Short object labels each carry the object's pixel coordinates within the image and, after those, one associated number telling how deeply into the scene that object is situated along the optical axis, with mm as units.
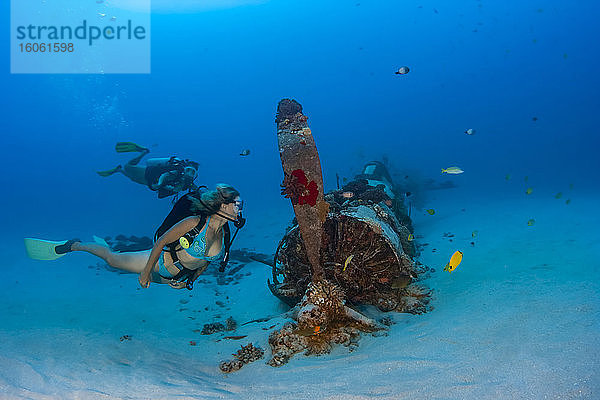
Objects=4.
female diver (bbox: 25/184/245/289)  4941
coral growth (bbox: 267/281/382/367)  4723
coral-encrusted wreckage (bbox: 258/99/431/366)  4969
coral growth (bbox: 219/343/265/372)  4438
